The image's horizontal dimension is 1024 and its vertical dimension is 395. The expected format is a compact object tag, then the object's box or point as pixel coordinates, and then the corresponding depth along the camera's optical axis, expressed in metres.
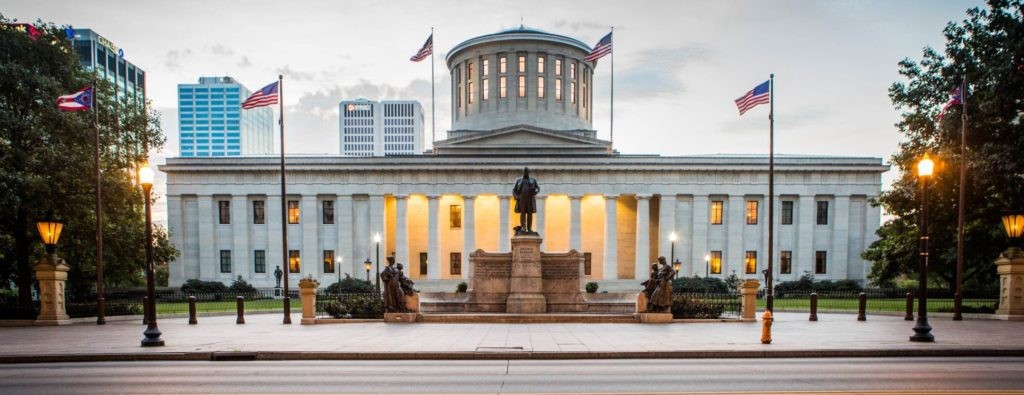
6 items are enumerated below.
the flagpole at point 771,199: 23.34
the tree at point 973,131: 21.58
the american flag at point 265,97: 23.89
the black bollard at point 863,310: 21.34
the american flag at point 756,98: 26.38
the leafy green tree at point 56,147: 22.92
